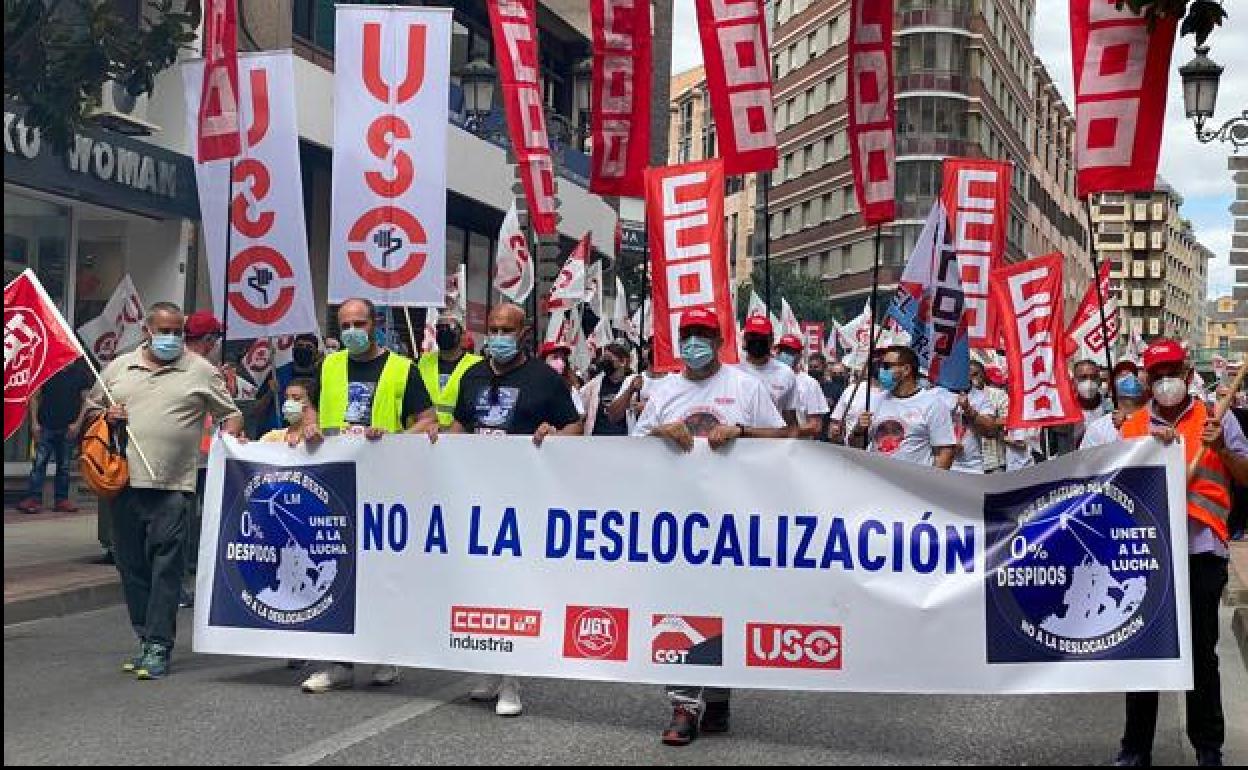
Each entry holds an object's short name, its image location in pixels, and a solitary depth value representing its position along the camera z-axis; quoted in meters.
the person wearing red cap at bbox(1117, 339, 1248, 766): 6.52
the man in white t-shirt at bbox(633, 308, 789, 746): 7.37
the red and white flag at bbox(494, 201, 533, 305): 17.69
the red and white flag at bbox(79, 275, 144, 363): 15.89
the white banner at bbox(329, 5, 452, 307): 11.75
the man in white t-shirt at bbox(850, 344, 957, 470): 9.54
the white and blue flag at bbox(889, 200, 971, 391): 14.18
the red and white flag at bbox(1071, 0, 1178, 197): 9.76
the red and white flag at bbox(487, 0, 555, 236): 14.88
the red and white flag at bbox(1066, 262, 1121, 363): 20.12
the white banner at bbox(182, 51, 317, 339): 12.20
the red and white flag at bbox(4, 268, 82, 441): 8.84
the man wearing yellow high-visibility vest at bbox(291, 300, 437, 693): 8.22
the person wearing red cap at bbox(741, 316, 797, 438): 10.34
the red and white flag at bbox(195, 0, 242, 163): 12.21
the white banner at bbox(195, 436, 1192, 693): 6.75
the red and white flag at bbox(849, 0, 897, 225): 12.30
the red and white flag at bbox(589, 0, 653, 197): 14.48
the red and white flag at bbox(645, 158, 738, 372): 12.39
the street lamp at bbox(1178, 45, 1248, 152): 16.47
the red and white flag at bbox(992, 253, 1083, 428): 14.08
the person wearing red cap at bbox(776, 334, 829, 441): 11.05
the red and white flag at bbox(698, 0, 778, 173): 13.00
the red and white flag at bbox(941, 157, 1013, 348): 15.48
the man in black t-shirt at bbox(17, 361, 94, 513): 15.83
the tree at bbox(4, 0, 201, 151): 10.78
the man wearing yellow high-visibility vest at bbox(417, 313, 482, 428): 10.80
